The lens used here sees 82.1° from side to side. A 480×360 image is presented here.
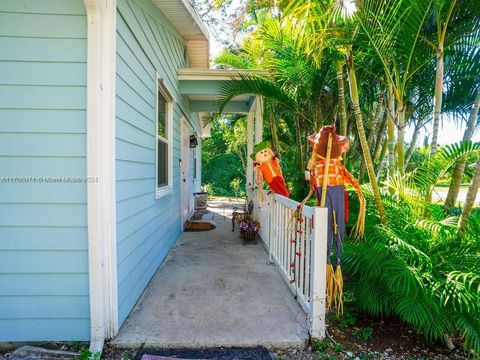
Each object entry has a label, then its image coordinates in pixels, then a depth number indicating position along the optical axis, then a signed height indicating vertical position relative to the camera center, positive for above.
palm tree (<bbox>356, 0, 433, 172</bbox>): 2.04 +1.08
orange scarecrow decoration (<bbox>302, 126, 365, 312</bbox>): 1.92 -0.10
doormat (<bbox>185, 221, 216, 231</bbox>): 5.48 -1.18
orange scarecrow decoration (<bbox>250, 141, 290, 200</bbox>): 3.22 +0.03
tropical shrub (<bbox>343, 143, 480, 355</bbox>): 1.80 -0.65
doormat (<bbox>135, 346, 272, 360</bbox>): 1.81 -1.23
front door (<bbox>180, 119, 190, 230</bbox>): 5.48 -0.09
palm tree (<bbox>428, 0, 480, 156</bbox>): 2.13 +1.17
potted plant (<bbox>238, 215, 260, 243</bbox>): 4.56 -0.99
